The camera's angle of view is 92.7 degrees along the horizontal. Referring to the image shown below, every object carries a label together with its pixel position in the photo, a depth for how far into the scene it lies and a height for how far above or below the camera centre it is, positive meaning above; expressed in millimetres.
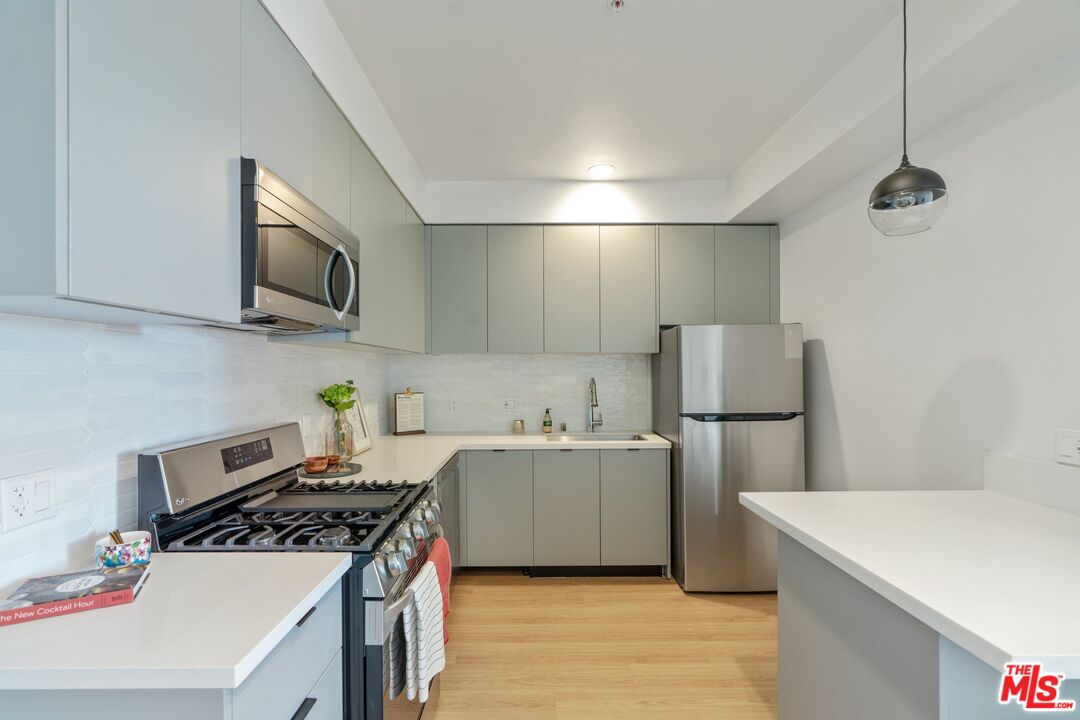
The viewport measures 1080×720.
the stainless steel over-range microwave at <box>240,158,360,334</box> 1250 +297
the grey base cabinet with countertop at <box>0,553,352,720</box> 779 -458
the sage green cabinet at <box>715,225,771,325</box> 3512 +591
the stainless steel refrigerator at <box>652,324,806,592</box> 3033 -451
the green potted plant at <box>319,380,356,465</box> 2537 -286
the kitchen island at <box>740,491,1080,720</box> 924 -455
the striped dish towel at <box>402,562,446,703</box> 1505 -813
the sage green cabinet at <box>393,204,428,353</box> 2863 +492
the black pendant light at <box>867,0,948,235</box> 1370 +445
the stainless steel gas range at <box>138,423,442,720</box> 1328 -462
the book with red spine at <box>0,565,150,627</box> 928 -431
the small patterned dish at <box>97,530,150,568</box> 1135 -412
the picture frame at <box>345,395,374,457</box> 2881 -344
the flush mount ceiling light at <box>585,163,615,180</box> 3248 +1246
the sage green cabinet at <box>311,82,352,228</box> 1730 +751
